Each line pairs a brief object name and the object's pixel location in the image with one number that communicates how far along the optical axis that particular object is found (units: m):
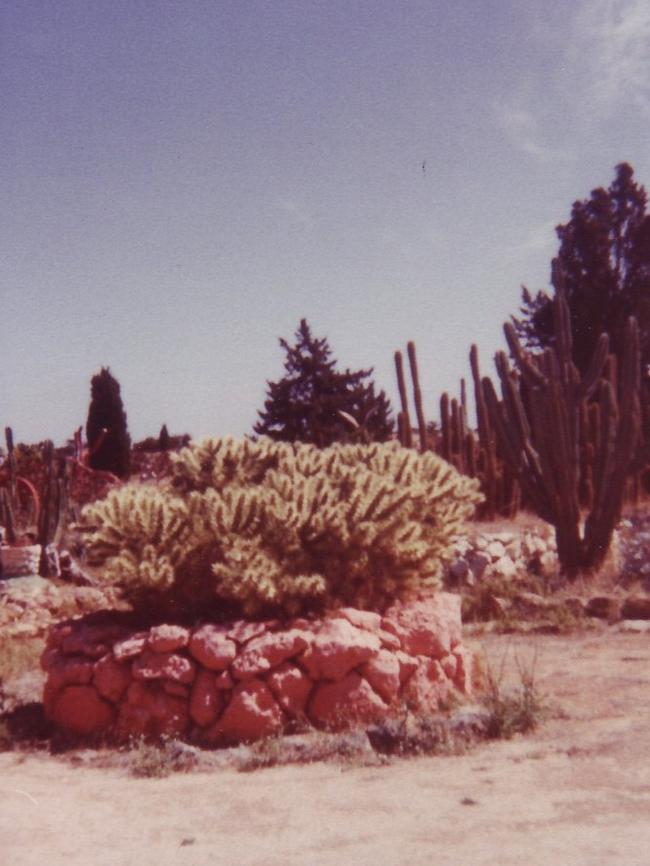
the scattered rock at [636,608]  9.17
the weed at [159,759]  5.10
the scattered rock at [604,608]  9.23
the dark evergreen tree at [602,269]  29.09
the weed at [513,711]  5.42
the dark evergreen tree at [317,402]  21.64
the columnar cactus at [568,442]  11.24
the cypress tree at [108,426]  30.31
